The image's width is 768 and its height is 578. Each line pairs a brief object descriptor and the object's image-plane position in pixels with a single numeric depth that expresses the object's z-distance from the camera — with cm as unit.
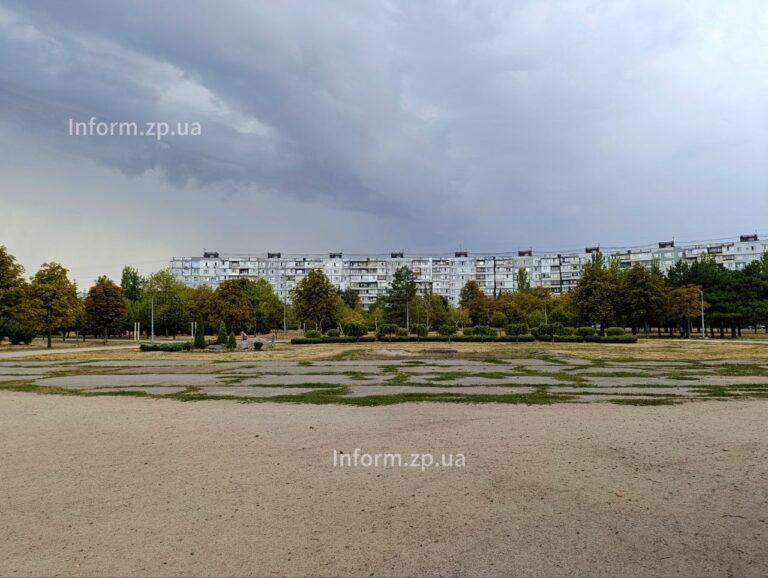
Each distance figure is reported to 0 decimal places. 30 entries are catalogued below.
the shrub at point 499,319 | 7399
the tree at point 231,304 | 5881
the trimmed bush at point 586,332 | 4518
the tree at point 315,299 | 5981
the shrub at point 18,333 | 4584
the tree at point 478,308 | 7825
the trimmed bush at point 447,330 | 4789
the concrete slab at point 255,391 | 1359
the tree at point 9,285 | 4531
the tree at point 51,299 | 4569
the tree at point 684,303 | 5322
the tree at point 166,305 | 6625
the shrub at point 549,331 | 4588
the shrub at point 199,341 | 3875
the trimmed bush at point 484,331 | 4726
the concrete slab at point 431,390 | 1340
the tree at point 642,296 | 5450
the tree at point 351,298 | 10331
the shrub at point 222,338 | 4081
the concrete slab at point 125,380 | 1650
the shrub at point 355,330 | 4834
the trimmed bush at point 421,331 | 4799
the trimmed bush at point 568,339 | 4422
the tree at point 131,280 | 9388
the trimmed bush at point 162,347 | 3634
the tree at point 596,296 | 5425
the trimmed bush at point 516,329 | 4634
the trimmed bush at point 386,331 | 4822
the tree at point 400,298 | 7512
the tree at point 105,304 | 5484
